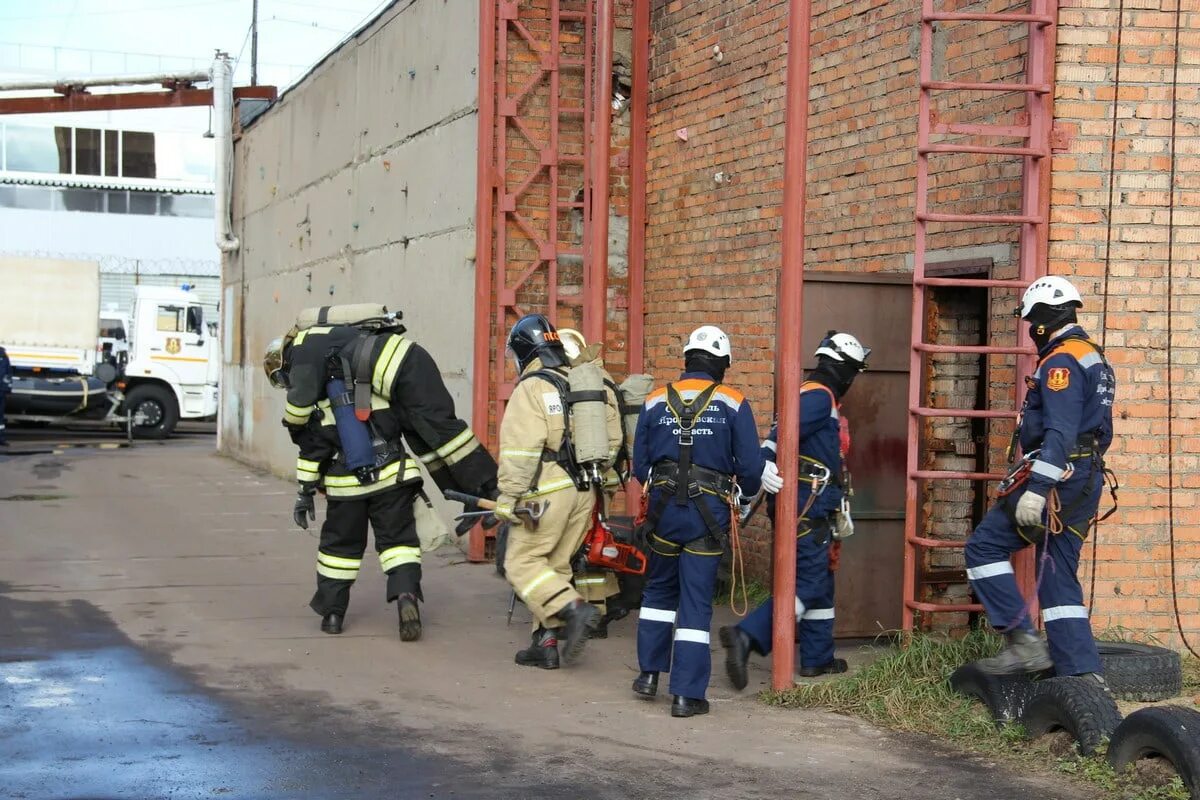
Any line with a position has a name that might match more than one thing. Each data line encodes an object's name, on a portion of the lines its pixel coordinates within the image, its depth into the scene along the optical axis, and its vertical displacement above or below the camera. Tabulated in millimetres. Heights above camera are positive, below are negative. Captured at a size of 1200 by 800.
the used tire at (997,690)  6375 -1401
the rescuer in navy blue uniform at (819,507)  7332 -683
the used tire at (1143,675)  6680 -1344
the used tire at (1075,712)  5871 -1362
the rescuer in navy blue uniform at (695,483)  6792 -537
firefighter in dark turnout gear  8430 -524
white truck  25531 -20
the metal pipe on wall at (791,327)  6926 +210
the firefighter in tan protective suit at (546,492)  7688 -674
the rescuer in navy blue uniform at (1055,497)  6266 -516
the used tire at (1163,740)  5262 -1328
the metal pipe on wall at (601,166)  10844 +1477
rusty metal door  8164 -431
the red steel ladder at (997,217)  7164 +808
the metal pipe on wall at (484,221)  11383 +1108
